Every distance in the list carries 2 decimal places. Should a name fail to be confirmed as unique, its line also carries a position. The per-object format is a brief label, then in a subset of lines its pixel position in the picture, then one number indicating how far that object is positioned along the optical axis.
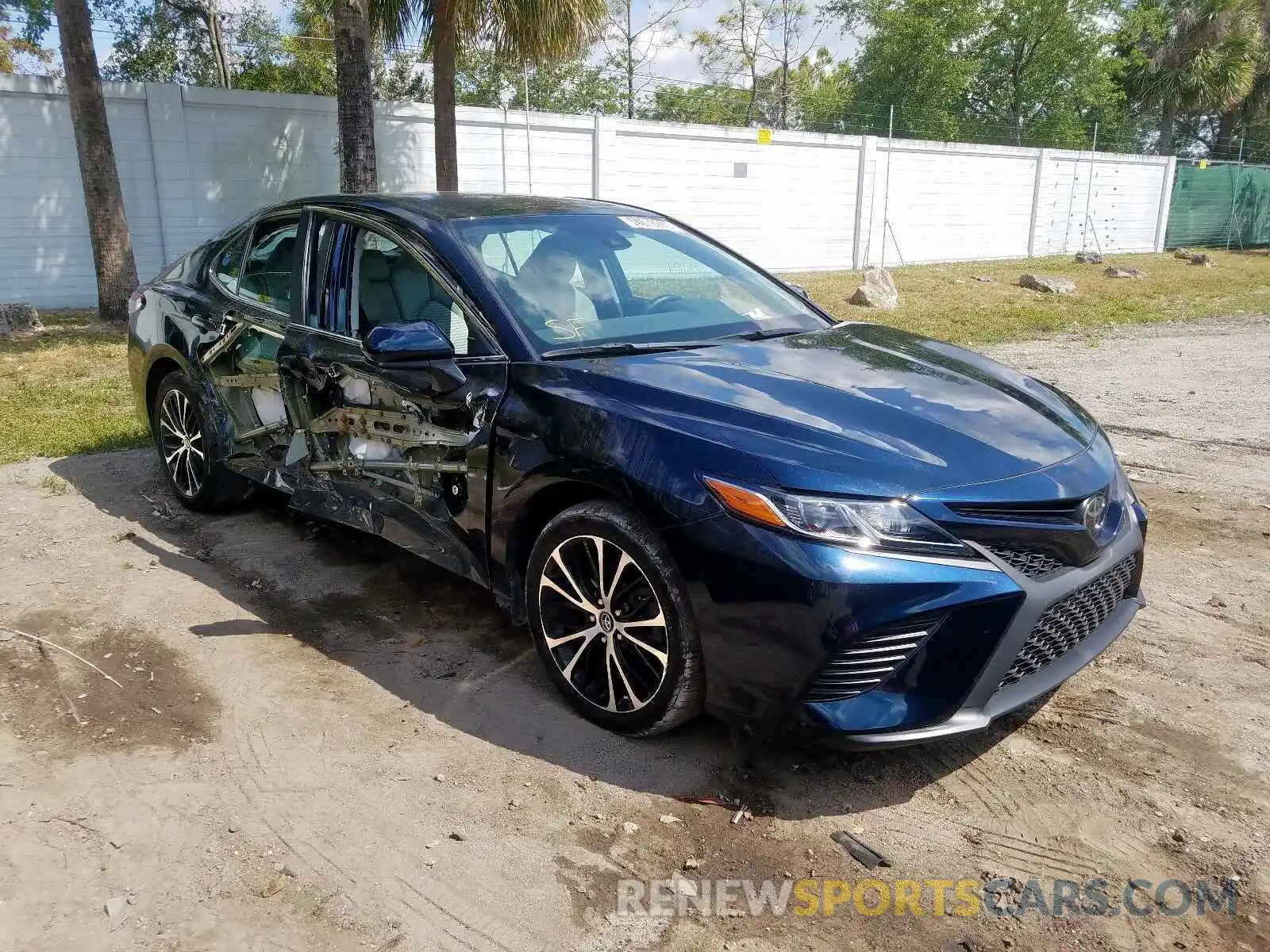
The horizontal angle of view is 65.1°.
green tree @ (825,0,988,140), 33.00
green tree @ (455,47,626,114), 25.45
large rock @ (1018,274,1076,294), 16.36
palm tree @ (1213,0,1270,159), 34.09
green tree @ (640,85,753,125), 22.27
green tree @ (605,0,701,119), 28.17
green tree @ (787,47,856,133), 25.16
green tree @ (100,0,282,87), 22.44
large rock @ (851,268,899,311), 14.03
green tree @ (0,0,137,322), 10.05
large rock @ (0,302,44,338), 10.20
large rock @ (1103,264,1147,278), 19.38
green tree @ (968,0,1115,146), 33.16
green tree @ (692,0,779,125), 32.84
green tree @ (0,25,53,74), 28.38
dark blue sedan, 2.58
